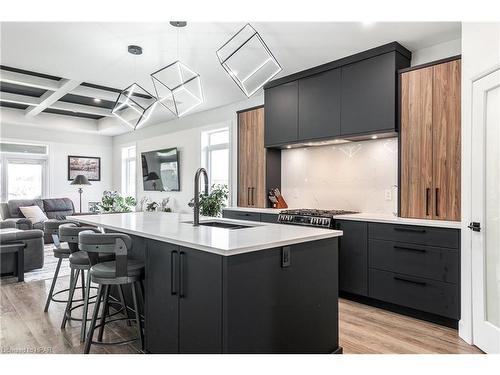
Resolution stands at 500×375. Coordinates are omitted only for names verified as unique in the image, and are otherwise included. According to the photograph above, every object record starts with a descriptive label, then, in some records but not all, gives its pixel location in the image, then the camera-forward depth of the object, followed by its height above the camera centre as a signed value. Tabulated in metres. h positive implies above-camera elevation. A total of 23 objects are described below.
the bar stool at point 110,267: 2.21 -0.54
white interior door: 2.42 -0.16
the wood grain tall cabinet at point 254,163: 4.91 +0.40
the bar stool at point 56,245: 3.31 -0.55
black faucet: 2.59 -0.06
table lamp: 7.87 +0.21
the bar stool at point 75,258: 2.74 -0.56
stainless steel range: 3.67 -0.30
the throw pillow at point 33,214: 6.93 -0.50
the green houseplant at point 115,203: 7.99 -0.31
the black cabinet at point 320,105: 3.91 +1.00
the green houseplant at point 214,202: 5.43 -0.19
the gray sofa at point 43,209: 6.96 -0.42
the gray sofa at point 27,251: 4.45 -0.85
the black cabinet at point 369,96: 3.45 +1.00
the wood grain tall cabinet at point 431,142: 3.04 +0.45
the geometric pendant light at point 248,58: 3.37 +1.50
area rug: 4.43 -1.15
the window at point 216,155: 6.07 +0.65
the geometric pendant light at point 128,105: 3.49 +0.90
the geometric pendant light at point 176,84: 3.16 +1.53
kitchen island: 1.77 -0.57
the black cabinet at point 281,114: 4.36 +1.00
